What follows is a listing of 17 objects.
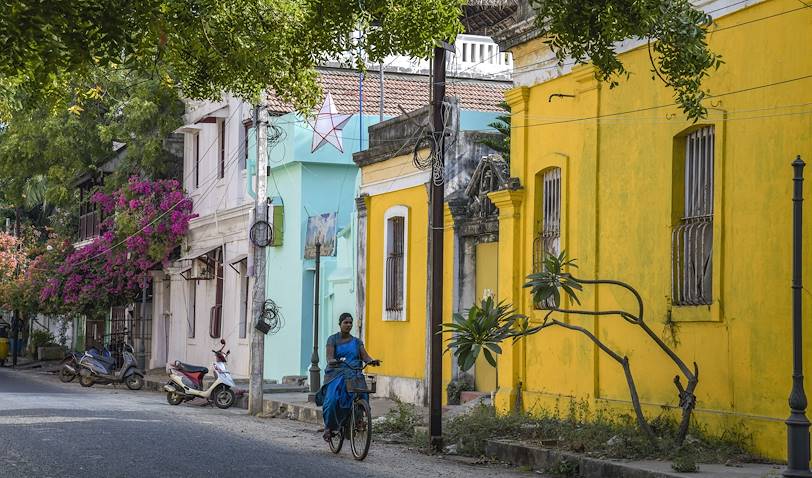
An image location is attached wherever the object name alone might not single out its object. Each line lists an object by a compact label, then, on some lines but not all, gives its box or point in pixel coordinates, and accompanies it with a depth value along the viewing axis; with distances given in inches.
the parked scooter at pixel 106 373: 1266.0
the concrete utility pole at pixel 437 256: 647.1
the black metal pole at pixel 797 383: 444.1
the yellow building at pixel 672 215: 533.0
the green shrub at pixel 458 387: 858.1
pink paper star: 1127.0
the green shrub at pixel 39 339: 2027.6
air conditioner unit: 1407.5
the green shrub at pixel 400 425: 727.1
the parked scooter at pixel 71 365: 1316.2
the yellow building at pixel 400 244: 897.5
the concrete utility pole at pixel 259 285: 920.9
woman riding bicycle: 609.3
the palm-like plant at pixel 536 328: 550.9
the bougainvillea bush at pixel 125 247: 1485.0
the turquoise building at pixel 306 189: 1160.2
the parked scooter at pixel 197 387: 1016.9
